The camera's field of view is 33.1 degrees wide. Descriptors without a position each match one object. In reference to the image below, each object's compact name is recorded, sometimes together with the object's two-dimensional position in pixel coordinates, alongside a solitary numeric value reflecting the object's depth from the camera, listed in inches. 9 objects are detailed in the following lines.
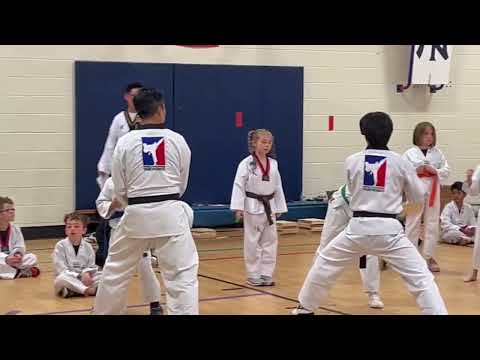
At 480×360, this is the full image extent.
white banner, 509.0
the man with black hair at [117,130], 318.0
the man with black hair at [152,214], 206.5
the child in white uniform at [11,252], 313.4
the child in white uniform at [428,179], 332.5
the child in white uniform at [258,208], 301.6
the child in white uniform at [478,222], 283.4
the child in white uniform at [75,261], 279.7
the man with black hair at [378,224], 216.7
